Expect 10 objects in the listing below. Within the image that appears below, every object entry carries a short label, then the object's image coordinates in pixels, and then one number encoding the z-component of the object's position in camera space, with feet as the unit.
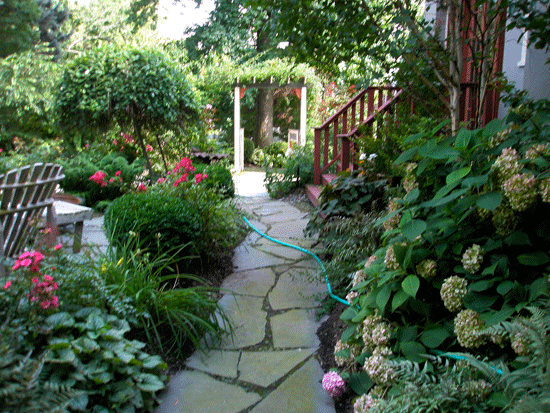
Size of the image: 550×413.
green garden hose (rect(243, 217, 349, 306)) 9.39
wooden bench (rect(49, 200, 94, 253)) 12.74
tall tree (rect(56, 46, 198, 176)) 18.39
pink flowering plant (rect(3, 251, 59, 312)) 5.98
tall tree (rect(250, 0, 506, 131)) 9.27
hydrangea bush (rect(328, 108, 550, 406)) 5.00
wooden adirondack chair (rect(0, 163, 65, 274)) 8.70
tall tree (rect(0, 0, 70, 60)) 40.79
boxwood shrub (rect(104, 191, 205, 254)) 10.52
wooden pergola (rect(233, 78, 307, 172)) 35.63
